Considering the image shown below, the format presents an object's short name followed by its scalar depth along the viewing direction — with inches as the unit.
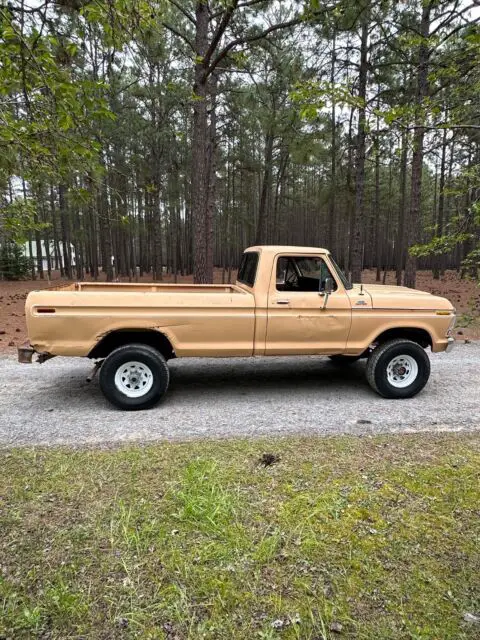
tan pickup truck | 177.2
